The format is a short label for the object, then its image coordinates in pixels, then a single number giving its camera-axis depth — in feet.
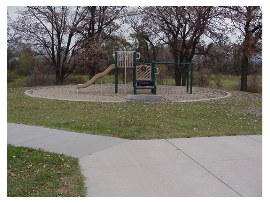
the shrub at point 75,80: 80.02
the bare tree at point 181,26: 69.62
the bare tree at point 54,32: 73.15
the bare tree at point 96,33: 73.41
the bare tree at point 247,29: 57.82
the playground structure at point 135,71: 47.19
